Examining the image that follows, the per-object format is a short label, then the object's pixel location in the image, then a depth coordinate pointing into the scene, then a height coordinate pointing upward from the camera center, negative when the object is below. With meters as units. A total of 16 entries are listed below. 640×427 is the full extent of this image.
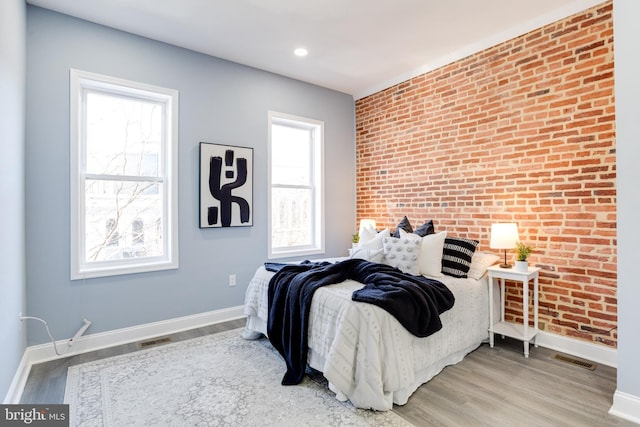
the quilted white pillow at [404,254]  2.98 -0.37
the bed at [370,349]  2.07 -0.92
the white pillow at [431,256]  3.07 -0.41
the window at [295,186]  4.41 +0.37
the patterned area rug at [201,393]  2.00 -1.22
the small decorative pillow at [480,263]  3.11 -0.48
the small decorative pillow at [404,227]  3.62 -0.16
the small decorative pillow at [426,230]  3.46 -0.18
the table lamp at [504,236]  3.00 -0.21
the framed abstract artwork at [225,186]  3.68 +0.32
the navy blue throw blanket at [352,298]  2.27 -0.62
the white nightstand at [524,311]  2.82 -0.86
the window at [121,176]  3.09 +0.38
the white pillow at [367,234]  3.77 -0.24
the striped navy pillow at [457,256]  3.10 -0.41
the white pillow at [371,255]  3.09 -0.39
